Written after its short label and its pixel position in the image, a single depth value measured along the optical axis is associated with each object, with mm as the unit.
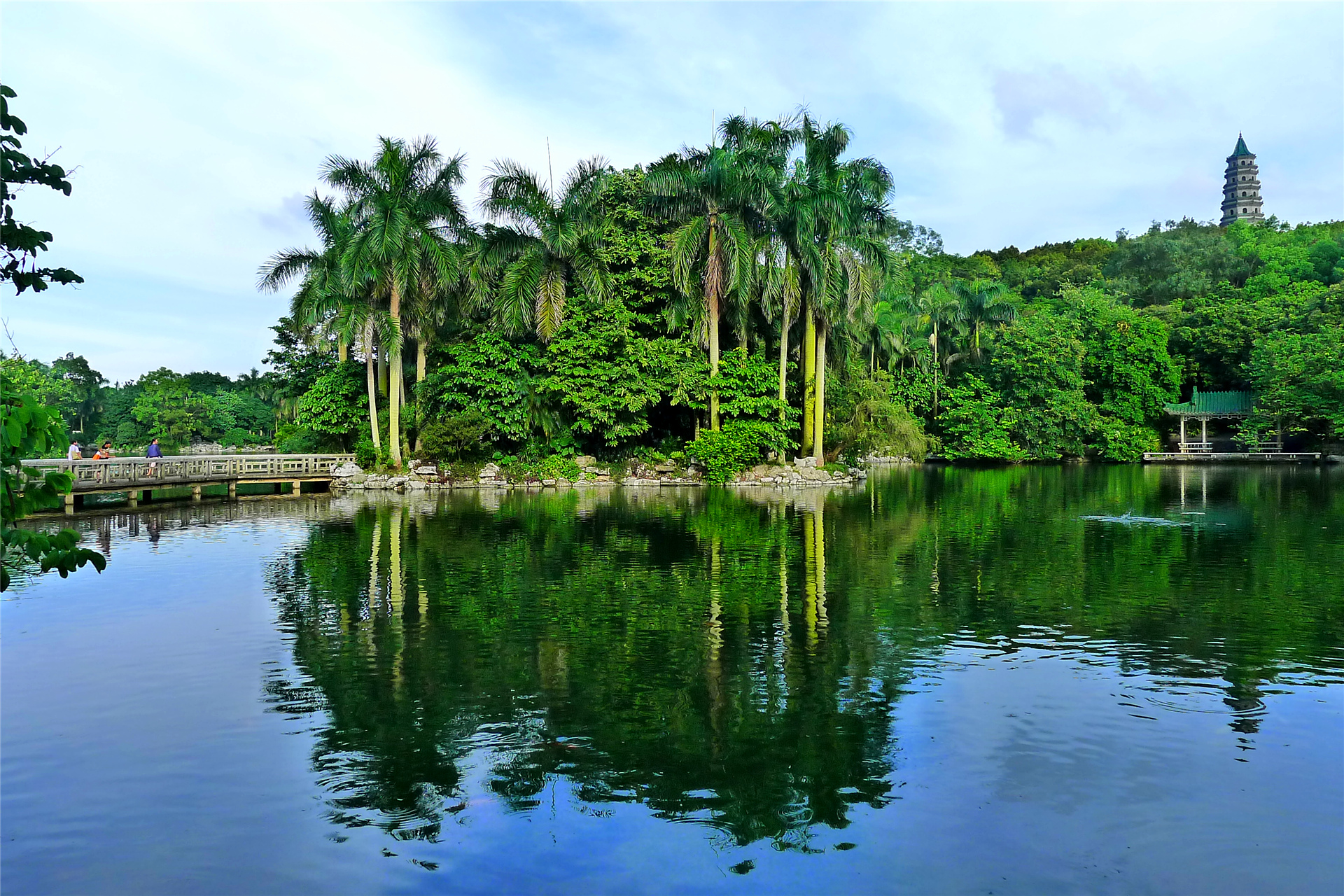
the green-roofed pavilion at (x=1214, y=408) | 58281
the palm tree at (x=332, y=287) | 35281
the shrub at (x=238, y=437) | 64125
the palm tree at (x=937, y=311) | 58531
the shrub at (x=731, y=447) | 37000
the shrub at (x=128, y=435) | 65312
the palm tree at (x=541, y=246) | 37219
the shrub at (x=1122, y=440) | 58125
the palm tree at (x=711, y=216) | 36344
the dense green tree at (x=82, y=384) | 69188
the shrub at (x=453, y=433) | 36938
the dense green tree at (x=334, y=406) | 39594
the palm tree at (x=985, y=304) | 61062
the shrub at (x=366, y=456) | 37531
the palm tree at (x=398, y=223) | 35062
